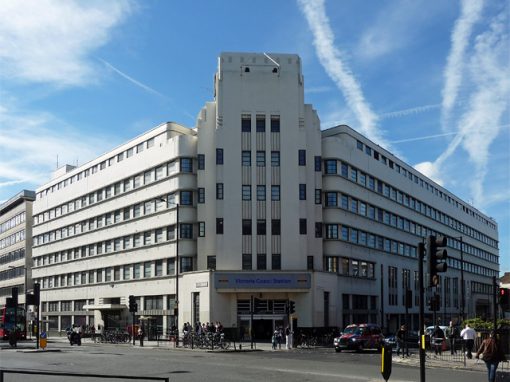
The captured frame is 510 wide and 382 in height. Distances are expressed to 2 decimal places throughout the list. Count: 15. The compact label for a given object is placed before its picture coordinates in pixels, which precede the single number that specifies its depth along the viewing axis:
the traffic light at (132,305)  48.88
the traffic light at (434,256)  16.05
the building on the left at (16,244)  101.75
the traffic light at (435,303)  26.20
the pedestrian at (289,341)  43.96
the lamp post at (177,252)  49.92
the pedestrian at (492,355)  17.69
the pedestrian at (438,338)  34.47
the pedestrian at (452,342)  34.16
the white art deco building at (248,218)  55.53
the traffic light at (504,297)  28.62
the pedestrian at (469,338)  30.38
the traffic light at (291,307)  44.91
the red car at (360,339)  40.25
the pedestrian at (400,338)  34.81
